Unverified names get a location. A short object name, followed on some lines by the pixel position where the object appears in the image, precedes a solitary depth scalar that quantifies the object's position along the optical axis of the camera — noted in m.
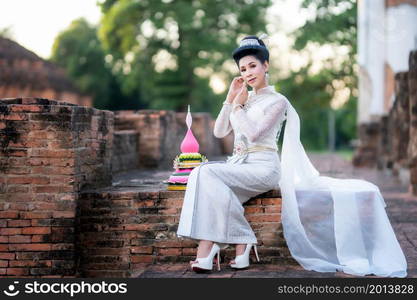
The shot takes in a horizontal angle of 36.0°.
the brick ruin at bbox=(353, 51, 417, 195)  8.20
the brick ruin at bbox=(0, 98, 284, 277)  4.81
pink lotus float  4.88
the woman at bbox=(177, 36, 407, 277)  4.34
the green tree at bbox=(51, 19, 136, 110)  34.47
